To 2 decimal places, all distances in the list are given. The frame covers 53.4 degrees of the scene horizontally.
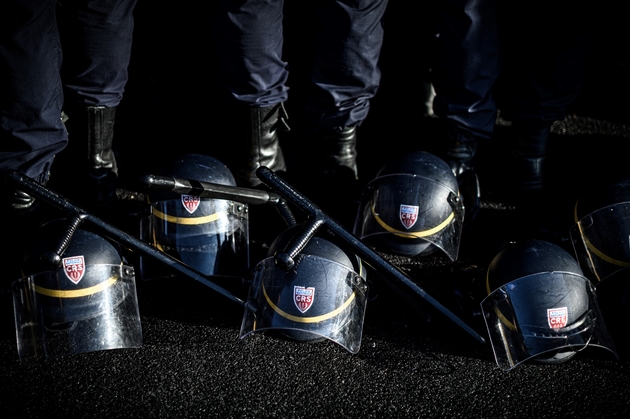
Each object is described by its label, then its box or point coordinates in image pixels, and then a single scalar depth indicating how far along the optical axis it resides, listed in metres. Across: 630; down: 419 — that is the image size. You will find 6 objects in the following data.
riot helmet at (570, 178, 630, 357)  2.11
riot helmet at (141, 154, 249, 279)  2.15
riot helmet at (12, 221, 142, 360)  1.87
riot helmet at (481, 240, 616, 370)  1.88
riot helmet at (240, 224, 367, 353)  1.91
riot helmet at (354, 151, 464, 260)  2.23
